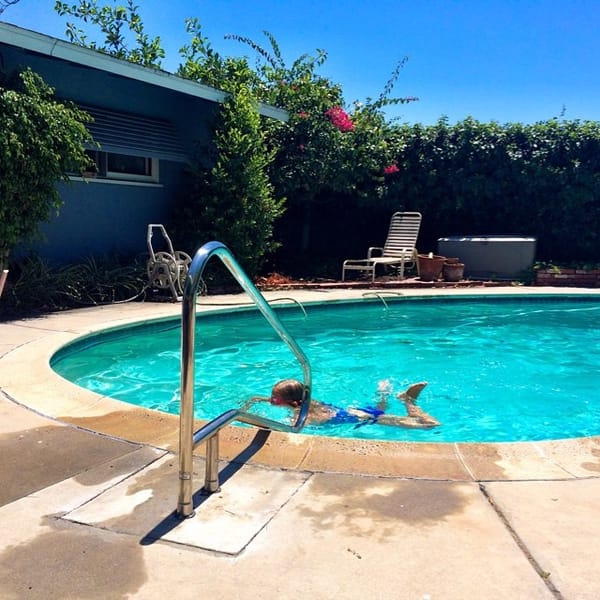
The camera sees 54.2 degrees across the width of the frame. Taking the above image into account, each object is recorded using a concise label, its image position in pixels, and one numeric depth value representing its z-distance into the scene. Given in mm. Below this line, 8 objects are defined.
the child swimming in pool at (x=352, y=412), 4746
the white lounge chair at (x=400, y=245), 12123
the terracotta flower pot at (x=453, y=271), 12070
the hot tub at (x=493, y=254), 12508
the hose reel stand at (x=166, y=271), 8953
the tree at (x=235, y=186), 10305
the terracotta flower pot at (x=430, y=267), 11953
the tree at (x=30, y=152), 6977
